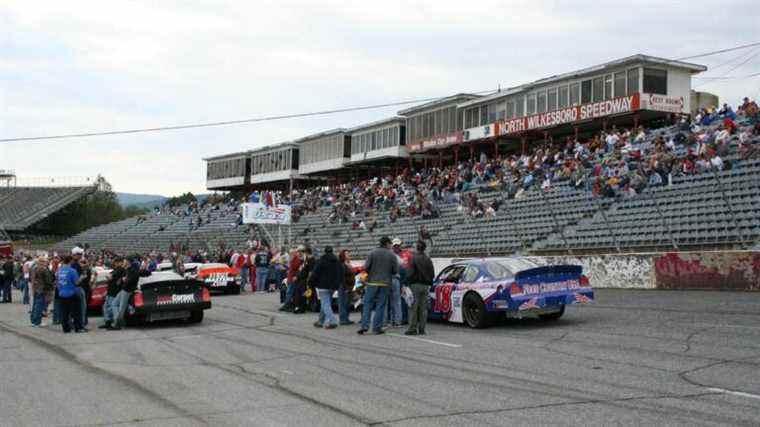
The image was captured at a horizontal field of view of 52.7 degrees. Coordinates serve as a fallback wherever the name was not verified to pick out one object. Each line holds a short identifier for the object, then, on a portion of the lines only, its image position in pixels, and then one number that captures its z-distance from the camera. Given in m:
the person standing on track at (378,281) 13.55
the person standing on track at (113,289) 15.62
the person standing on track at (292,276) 18.69
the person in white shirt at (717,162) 22.44
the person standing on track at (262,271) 28.95
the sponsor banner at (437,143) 49.56
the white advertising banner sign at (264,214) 33.03
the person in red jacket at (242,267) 28.84
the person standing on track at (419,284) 13.02
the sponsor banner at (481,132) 45.75
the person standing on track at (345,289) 15.40
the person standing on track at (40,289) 16.77
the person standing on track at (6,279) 26.55
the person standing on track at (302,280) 17.73
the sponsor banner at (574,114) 36.97
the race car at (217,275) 25.86
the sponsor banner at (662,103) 36.66
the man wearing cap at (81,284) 15.11
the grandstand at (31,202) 70.56
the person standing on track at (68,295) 14.79
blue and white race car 13.25
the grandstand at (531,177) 21.25
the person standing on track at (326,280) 14.80
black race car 15.55
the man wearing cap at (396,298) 14.58
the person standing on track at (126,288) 15.33
